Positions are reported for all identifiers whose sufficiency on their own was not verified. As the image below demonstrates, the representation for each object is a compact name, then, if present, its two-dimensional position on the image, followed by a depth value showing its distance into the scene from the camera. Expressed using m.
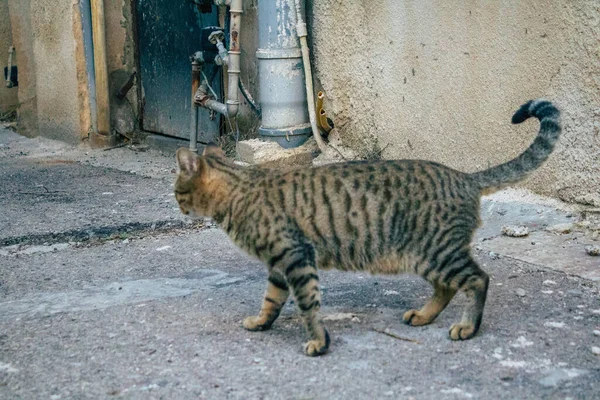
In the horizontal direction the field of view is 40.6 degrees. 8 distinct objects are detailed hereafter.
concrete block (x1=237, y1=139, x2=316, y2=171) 6.70
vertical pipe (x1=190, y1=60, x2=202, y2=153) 7.59
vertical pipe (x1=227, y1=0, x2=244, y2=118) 6.88
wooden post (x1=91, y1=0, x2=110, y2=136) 8.72
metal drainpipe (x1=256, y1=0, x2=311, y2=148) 6.66
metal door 7.99
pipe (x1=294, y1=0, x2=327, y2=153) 6.69
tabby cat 3.54
